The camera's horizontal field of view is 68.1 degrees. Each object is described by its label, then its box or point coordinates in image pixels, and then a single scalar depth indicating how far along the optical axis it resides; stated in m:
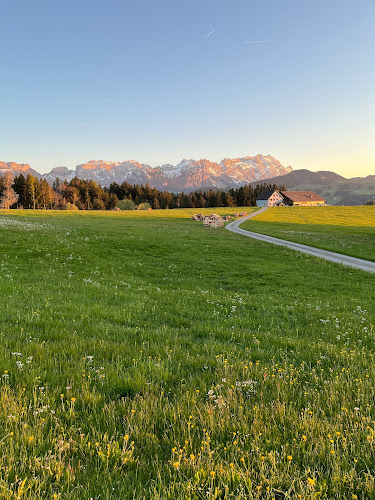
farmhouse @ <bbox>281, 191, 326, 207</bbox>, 179.70
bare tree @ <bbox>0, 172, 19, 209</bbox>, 114.84
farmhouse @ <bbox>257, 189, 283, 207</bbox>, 179.50
